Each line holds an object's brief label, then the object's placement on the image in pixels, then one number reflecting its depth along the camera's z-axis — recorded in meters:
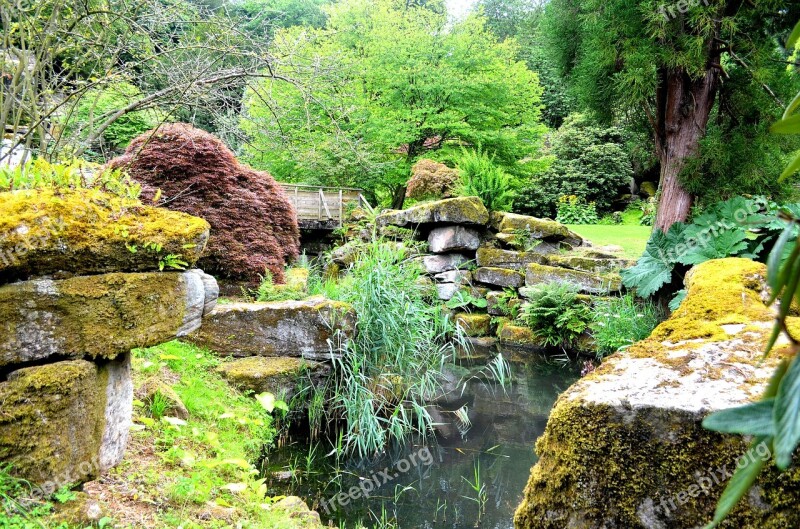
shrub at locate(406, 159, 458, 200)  10.18
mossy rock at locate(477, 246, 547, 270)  8.74
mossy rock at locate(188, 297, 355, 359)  4.61
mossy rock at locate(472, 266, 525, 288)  8.64
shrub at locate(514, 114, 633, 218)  16.67
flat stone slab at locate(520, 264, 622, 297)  7.70
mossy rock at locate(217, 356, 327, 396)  4.36
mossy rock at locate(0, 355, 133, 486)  2.04
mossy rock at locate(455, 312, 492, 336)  8.23
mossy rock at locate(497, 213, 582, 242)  9.02
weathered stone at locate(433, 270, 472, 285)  8.84
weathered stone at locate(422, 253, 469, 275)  9.02
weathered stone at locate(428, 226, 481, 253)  8.85
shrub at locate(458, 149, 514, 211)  9.49
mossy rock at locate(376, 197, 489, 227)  8.67
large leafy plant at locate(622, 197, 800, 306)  4.44
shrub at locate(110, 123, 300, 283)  5.29
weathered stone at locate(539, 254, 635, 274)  8.12
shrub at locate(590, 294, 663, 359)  5.66
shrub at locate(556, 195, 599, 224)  16.03
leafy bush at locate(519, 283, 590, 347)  7.34
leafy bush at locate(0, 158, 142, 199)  2.34
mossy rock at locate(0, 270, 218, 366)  2.07
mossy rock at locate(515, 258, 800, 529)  1.18
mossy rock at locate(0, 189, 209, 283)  2.05
